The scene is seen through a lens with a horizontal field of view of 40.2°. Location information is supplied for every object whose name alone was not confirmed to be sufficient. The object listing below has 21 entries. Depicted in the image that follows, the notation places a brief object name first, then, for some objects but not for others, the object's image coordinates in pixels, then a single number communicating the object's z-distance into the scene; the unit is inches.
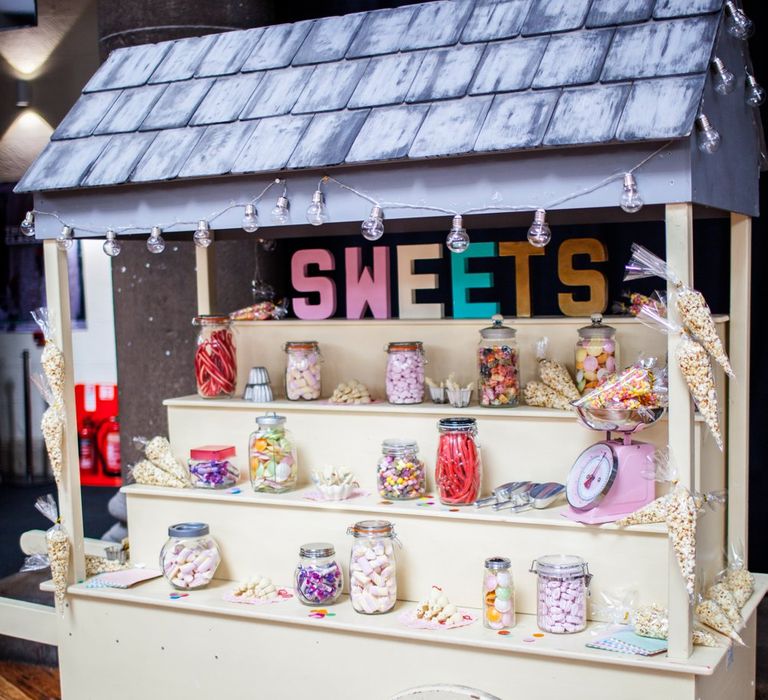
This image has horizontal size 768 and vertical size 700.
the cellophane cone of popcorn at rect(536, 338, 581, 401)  120.9
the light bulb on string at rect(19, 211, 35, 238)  130.0
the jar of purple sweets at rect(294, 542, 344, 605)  121.4
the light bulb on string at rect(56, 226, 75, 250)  130.4
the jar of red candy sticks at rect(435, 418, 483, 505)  119.7
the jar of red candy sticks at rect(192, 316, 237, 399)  143.3
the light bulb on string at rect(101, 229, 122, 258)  124.4
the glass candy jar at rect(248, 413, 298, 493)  131.6
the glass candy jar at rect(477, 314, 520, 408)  123.4
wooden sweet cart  99.3
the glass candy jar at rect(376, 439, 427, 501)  124.1
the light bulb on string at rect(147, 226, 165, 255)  120.5
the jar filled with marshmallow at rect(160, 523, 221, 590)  130.5
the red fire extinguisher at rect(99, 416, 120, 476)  270.4
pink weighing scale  109.0
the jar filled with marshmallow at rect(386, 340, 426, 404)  129.8
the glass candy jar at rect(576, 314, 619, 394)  118.4
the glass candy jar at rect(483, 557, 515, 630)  111.5
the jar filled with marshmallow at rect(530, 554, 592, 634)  109.0
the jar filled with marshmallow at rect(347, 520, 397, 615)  117.9
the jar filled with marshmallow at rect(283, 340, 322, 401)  137.0
